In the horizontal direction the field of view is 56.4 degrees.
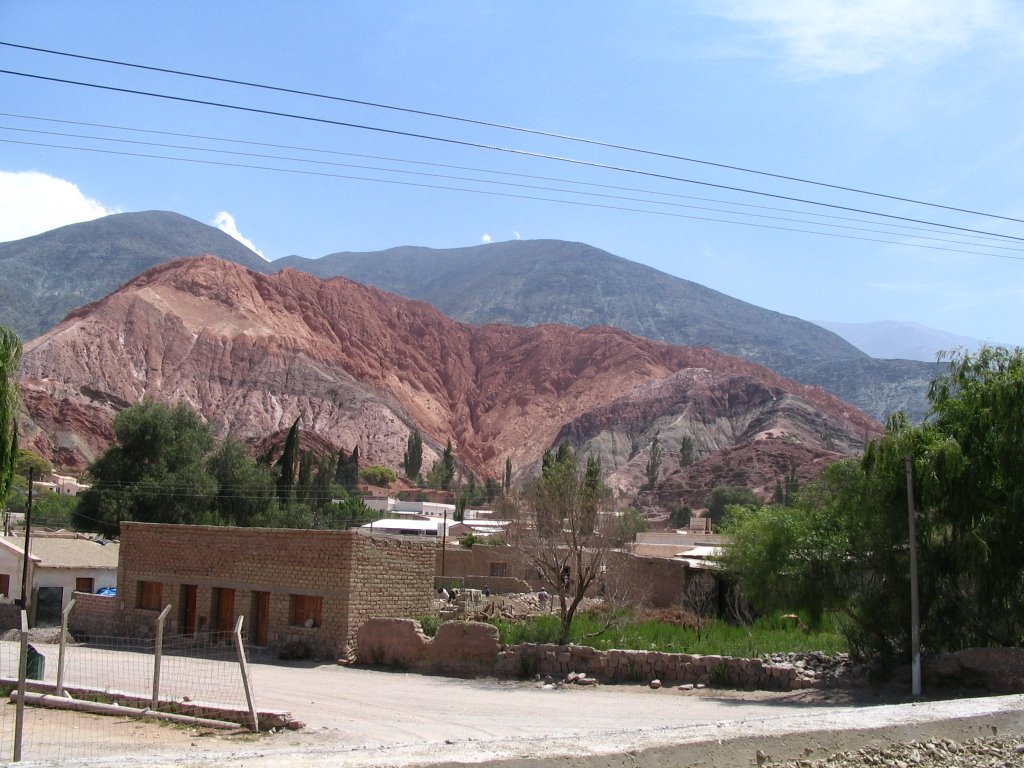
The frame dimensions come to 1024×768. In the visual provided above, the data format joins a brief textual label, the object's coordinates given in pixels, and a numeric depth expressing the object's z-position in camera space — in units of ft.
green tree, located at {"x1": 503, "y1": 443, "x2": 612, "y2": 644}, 82.17
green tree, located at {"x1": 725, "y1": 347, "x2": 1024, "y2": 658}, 61.11
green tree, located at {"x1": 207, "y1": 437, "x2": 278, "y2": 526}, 200.13
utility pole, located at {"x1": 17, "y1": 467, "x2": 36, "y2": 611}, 106.73
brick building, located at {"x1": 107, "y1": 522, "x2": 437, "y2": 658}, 84.74
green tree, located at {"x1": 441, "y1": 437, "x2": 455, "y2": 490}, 391.98
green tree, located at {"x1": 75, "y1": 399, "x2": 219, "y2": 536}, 179.73
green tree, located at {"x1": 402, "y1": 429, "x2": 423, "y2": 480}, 399.85
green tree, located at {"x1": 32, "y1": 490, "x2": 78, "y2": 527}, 205.67
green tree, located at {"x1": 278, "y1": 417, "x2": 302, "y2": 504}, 222.69
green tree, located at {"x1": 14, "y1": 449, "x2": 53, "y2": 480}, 297.53
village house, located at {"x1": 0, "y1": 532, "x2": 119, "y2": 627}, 121.39
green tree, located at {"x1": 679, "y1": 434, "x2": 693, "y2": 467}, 398.01
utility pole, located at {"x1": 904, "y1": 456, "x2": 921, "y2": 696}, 59.11
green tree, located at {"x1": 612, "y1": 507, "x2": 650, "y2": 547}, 84.23
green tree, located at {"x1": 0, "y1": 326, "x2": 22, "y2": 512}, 51.44
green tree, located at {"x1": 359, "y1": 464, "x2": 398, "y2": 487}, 380.58
